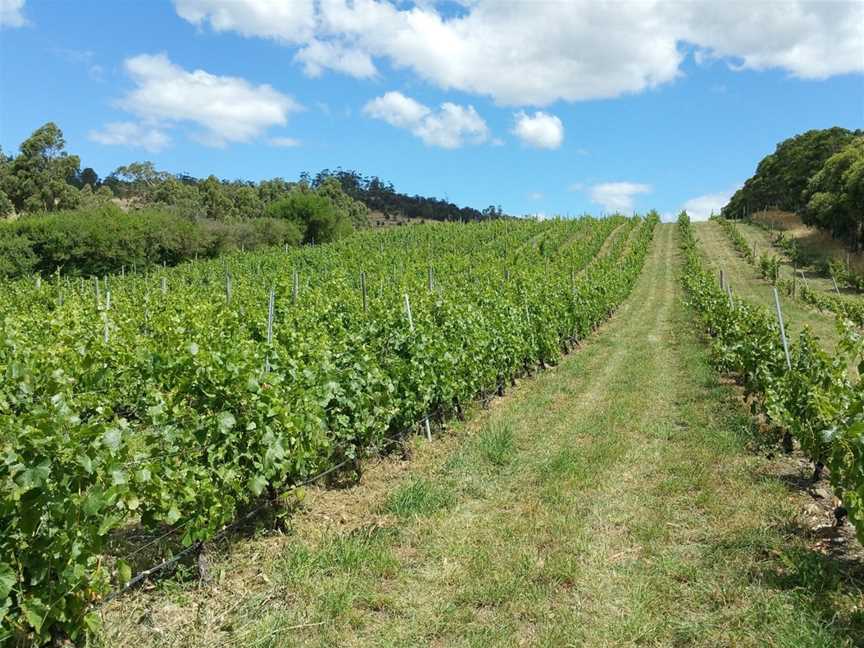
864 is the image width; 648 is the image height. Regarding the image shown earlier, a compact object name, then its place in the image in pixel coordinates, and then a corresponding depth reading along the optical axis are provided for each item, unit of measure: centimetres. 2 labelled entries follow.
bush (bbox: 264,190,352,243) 5584
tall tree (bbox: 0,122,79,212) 4938
